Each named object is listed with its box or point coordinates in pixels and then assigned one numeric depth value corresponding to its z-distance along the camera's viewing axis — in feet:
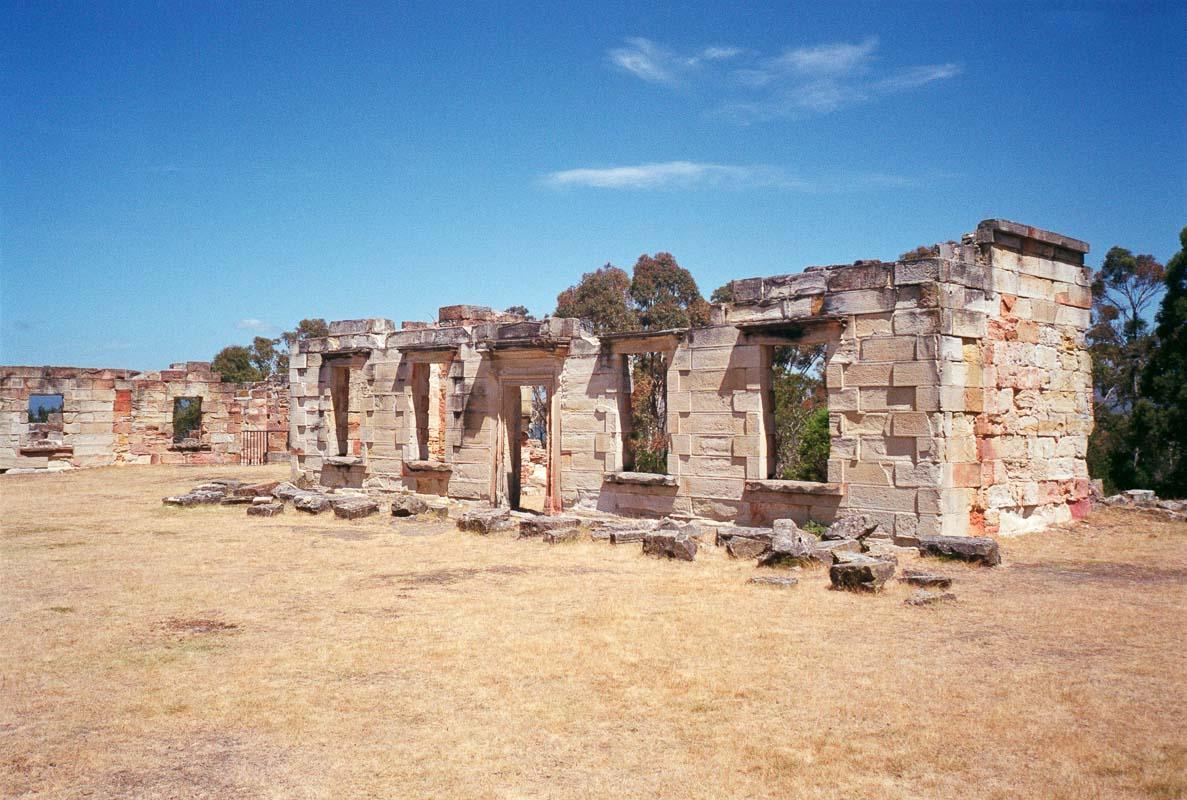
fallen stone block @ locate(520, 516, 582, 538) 43.45
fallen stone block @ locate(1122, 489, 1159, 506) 50.03
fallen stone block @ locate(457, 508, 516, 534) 45.70
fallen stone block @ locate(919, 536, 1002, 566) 34.76
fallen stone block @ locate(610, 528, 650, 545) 41.32
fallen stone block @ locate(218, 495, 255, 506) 58.08
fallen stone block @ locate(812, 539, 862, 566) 34.81
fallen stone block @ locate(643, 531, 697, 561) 37.06
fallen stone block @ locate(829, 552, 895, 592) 30.22
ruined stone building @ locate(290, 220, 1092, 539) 39.19
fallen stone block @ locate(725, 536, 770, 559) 37.35
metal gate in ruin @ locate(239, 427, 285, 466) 96.53
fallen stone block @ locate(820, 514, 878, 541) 39.04
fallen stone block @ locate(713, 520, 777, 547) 37.86
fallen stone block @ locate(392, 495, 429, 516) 51.85
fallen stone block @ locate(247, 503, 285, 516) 52.70
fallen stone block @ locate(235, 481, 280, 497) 60.39
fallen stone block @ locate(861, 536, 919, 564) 37.14
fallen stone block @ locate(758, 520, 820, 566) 34.53
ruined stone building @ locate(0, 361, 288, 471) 84.53
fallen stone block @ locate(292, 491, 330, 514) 53.62
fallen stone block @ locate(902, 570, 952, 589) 30.09
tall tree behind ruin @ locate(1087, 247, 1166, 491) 64.54
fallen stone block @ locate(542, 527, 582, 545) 42.65
